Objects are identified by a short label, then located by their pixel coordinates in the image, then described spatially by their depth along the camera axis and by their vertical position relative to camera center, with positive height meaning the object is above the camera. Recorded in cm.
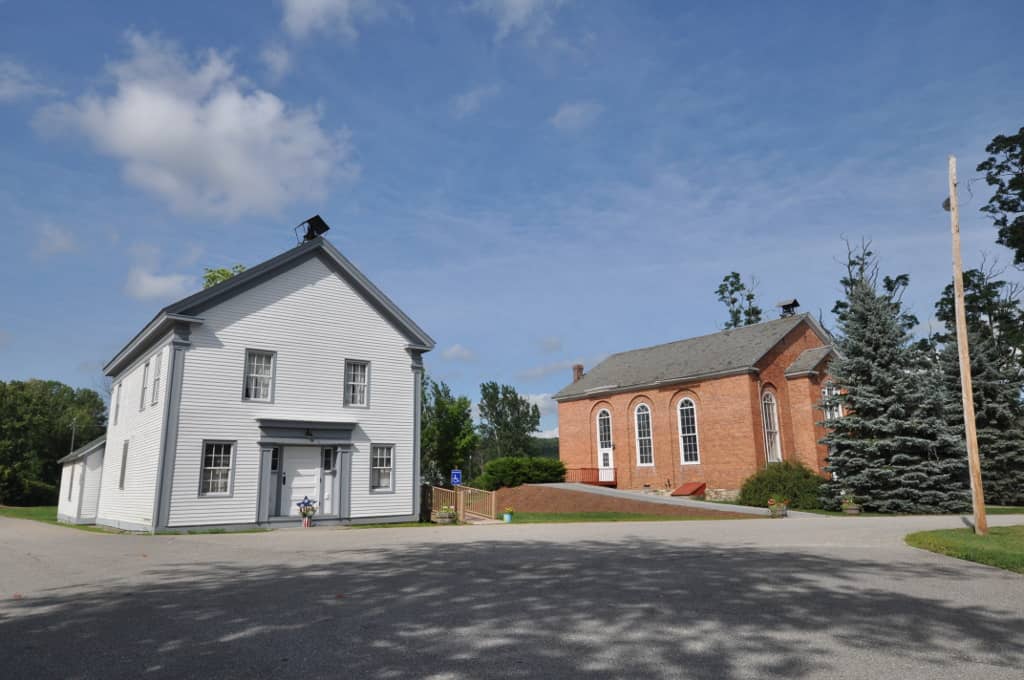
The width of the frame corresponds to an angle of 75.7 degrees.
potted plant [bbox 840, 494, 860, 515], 2509 -113
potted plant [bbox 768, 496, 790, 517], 2400 -113
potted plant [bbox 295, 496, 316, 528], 2053 -89
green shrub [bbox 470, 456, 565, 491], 3603 +43
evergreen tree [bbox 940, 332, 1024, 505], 3097 +286
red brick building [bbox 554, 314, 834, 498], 3222 +344
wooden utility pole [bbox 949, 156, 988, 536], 1605 +269
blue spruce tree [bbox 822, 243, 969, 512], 2525 +201
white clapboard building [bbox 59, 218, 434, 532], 1964 +248
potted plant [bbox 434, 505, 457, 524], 2325 -122
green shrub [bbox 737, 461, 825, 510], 2769 -39
